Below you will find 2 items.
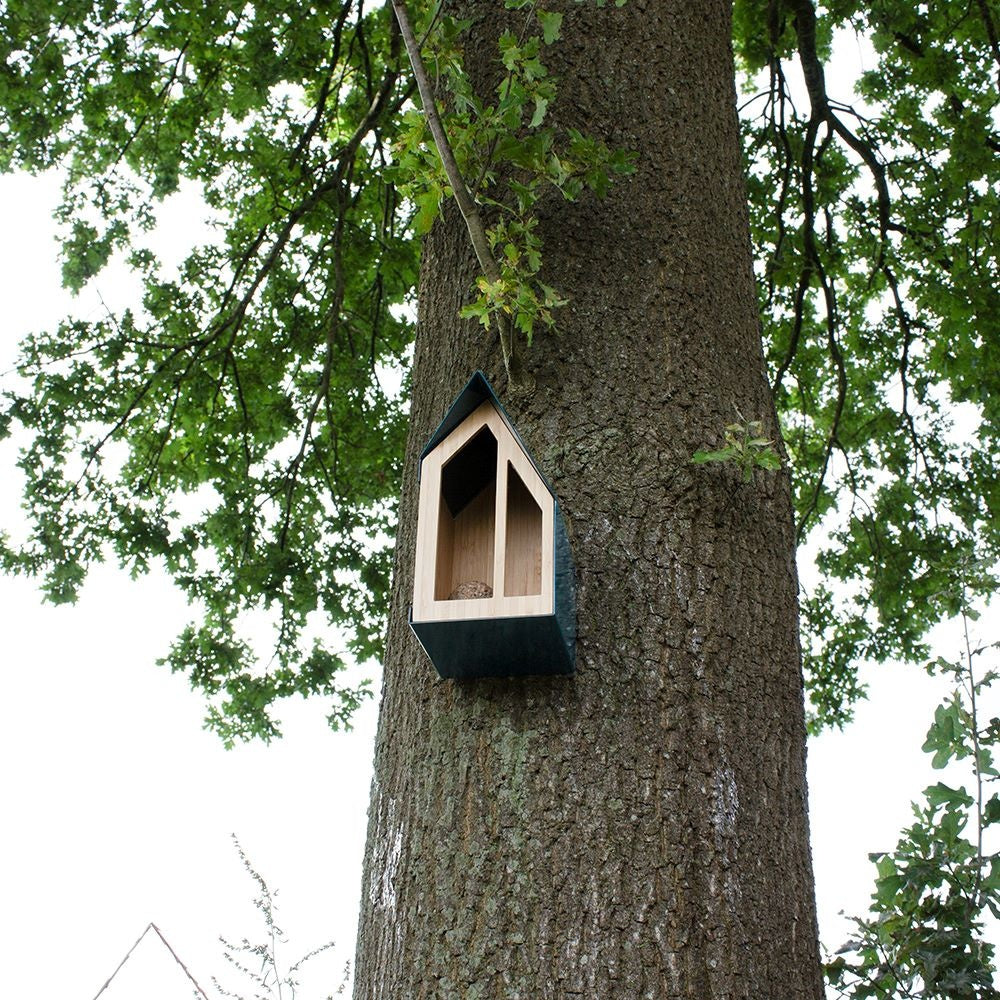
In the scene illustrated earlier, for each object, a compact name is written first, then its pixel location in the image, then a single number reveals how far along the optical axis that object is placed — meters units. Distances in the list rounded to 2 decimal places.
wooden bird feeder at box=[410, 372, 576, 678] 3.25
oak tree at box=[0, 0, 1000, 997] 3.22
